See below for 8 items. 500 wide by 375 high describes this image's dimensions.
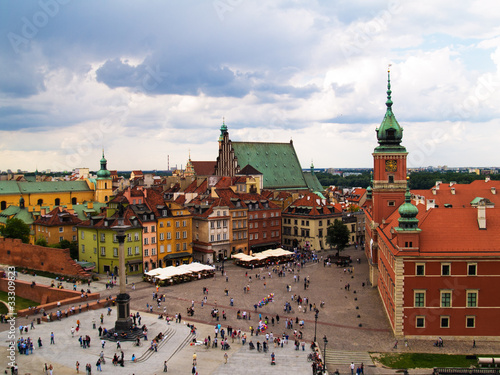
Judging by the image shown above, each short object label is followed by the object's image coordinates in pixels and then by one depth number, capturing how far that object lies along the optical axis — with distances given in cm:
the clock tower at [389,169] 6544
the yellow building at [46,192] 11231
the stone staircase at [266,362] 3781
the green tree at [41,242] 7694
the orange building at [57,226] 8112
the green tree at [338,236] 8162
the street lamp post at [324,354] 3890
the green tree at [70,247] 7681
